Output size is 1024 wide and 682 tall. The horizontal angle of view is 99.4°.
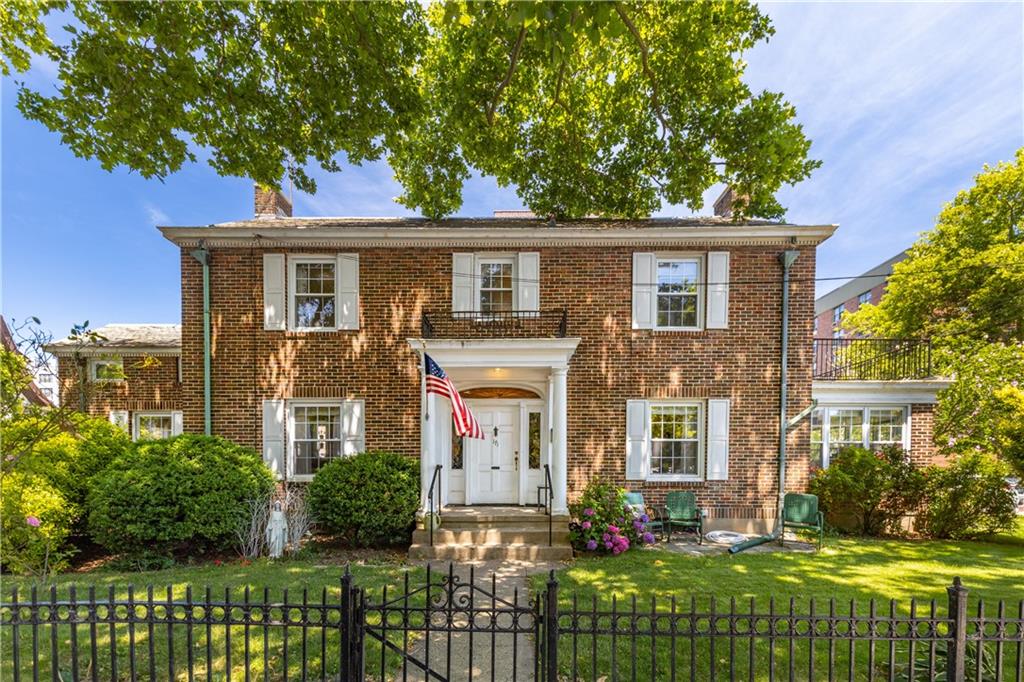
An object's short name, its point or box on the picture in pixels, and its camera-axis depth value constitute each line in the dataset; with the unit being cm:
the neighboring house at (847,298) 2400
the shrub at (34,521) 640
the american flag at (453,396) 682
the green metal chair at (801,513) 877
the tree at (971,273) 1425
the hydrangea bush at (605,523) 784
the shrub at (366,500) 804
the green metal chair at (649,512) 897
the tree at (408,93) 715
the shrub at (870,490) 909
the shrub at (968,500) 894
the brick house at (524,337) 961
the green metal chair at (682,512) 902
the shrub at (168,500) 734
